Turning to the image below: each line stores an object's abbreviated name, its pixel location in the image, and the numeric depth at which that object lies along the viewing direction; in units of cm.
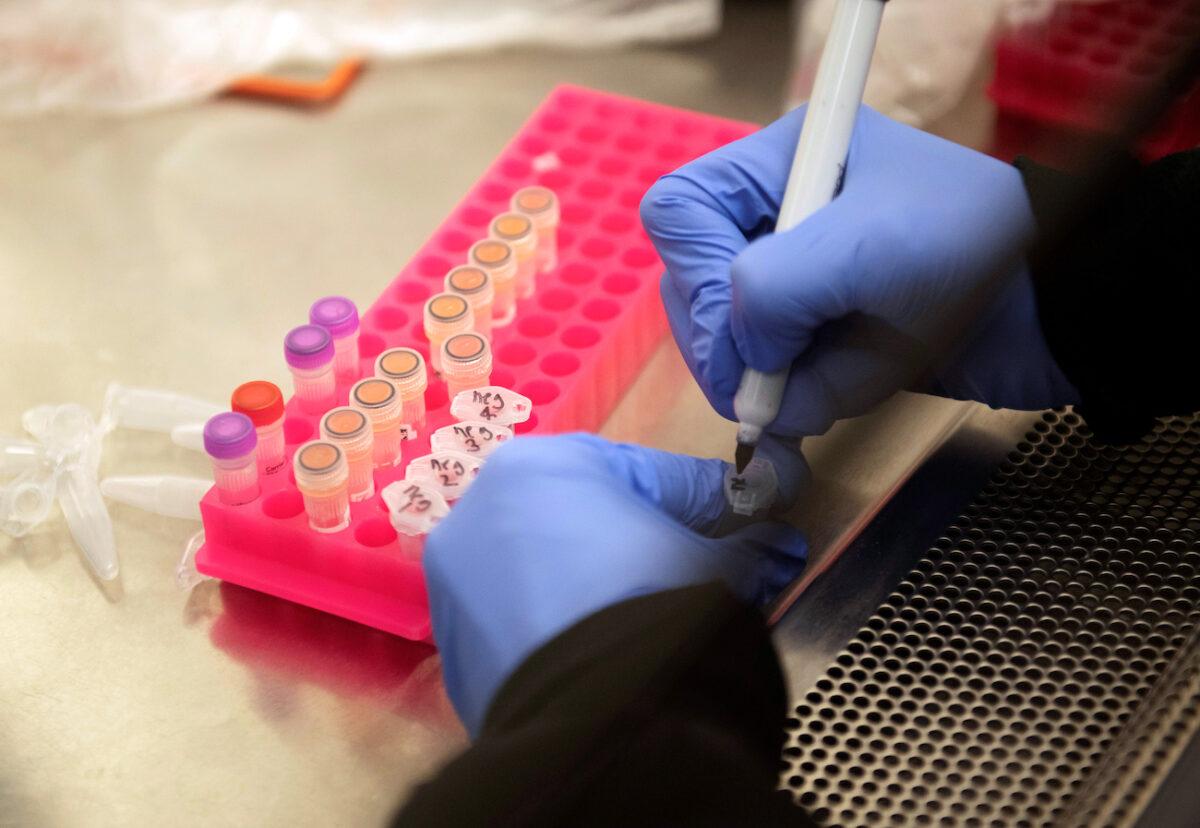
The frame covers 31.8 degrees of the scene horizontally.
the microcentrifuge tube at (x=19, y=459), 55
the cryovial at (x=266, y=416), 52
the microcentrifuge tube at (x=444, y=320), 55
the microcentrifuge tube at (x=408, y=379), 54
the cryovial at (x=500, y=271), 57
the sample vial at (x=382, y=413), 53
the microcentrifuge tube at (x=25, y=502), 53
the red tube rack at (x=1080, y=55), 64
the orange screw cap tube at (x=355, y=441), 52
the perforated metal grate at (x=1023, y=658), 44
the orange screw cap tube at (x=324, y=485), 50
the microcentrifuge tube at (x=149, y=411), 56
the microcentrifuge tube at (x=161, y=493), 54
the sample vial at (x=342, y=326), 55
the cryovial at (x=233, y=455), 51
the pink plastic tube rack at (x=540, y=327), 51
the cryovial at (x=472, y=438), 52
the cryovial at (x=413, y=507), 49
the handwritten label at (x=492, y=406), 53
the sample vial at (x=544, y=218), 60
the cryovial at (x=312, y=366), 54
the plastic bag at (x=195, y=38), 68
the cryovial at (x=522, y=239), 59
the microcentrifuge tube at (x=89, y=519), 53
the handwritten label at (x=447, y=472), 51
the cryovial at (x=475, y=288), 56
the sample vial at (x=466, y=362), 54
